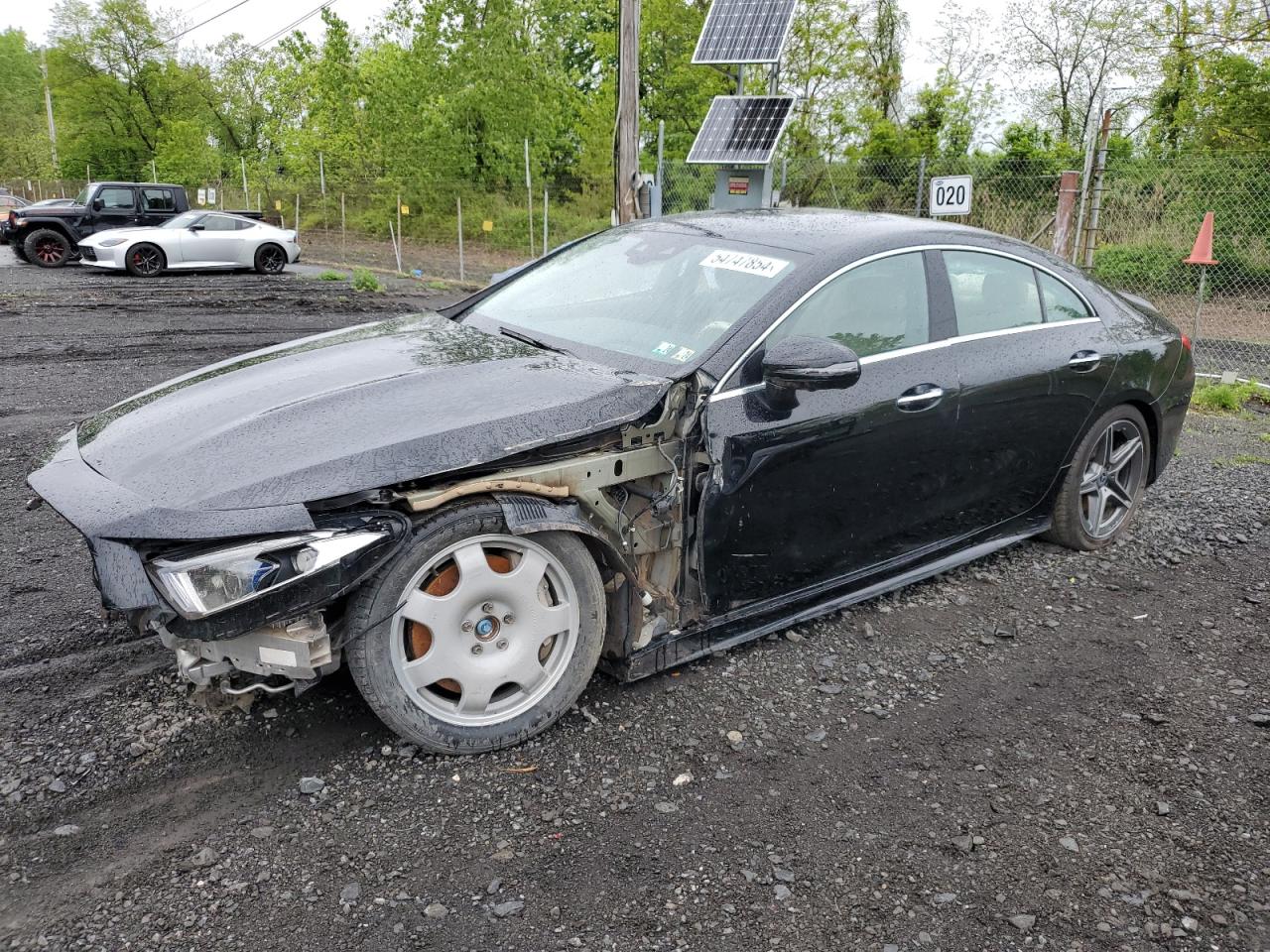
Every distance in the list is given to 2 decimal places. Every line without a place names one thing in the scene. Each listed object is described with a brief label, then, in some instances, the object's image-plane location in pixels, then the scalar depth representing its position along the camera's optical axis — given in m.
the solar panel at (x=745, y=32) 10.70
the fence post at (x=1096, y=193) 9.15
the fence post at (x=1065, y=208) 9.12
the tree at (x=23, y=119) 50.19
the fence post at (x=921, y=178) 12.79
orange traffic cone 9.02
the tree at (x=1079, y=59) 24.83
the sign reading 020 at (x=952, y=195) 9.97
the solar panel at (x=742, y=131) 10.17
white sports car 17.41
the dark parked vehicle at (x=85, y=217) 19.09
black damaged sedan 2.57
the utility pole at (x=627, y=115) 10.41
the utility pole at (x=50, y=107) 44.35
